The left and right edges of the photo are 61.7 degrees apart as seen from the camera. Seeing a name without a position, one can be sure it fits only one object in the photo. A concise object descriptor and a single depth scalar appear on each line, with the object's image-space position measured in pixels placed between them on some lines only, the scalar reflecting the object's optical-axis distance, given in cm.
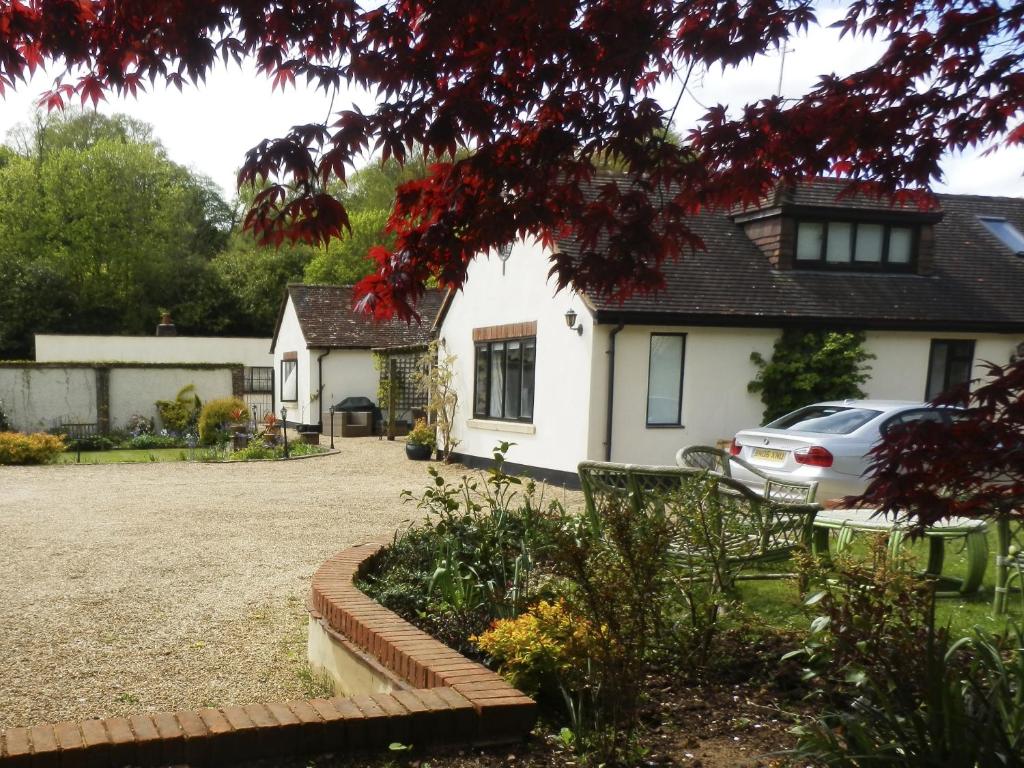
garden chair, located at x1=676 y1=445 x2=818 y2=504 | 675
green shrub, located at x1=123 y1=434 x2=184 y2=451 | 2134
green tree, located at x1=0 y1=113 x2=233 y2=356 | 4709
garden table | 558
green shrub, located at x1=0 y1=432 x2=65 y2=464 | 1720
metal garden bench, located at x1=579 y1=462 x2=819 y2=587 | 460
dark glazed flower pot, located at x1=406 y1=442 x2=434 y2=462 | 1878
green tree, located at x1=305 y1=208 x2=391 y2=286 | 4788
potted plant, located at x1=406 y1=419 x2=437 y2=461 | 1873
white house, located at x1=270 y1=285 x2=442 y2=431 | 2705
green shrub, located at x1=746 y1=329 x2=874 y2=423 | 1413
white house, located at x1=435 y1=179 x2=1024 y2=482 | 1399
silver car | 1021
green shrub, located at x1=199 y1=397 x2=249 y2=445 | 2177
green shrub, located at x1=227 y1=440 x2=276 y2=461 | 1862
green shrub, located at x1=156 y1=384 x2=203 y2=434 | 2385
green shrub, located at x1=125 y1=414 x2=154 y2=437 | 2334
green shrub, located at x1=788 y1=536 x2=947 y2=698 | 289
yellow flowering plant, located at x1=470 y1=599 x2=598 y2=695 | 346
